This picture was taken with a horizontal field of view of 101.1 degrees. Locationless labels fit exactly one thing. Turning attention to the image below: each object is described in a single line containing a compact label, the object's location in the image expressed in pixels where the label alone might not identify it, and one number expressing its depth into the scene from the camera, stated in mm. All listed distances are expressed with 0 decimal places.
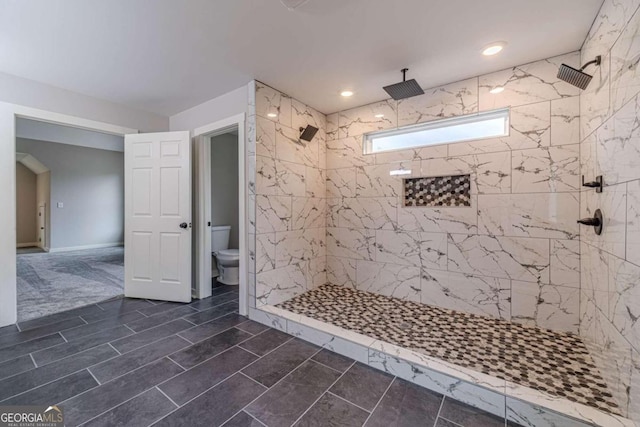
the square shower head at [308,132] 3242
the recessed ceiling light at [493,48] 2098
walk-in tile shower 1446
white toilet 3914
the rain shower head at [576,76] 1732
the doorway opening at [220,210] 2869
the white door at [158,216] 3207
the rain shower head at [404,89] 2393
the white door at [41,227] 6961
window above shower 2553
